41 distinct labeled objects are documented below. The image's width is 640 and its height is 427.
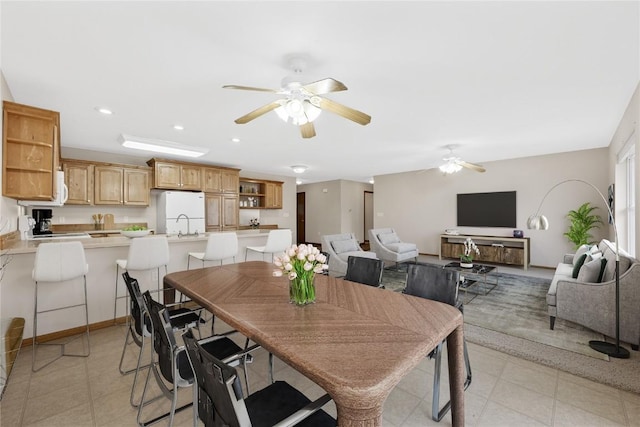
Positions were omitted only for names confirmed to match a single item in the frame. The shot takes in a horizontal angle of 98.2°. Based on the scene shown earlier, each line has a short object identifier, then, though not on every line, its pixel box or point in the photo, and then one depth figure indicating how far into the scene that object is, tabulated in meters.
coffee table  4.18
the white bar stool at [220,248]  3.38
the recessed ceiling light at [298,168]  6.41
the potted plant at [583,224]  5.16
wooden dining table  0.94
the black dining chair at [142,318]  1.78
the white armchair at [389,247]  5.90
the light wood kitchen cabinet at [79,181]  4.55
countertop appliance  4.11
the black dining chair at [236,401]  0.87
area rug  2.17
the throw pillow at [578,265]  3.39
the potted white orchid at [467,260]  4.52
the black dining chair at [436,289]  1.74
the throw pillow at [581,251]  3.80
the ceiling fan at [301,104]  1.96
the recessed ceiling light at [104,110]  3.13
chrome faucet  5.44
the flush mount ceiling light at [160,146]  4.22
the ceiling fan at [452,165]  4.89
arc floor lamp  2.36
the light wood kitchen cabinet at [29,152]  2.47
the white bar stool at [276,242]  3.84
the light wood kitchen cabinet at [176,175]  5.35
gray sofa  2.48
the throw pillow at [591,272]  2.90
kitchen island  2.60
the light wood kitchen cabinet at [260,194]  7.38
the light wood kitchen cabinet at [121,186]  4.84
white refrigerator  5.37
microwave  3.27
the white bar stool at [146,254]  2.85
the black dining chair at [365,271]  2.53
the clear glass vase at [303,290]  1.67
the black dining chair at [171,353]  1.33
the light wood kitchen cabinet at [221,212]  6.14
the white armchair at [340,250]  5.23
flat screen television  6.34
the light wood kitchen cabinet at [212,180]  6.01
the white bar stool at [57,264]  2.38
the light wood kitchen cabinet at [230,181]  6.33
